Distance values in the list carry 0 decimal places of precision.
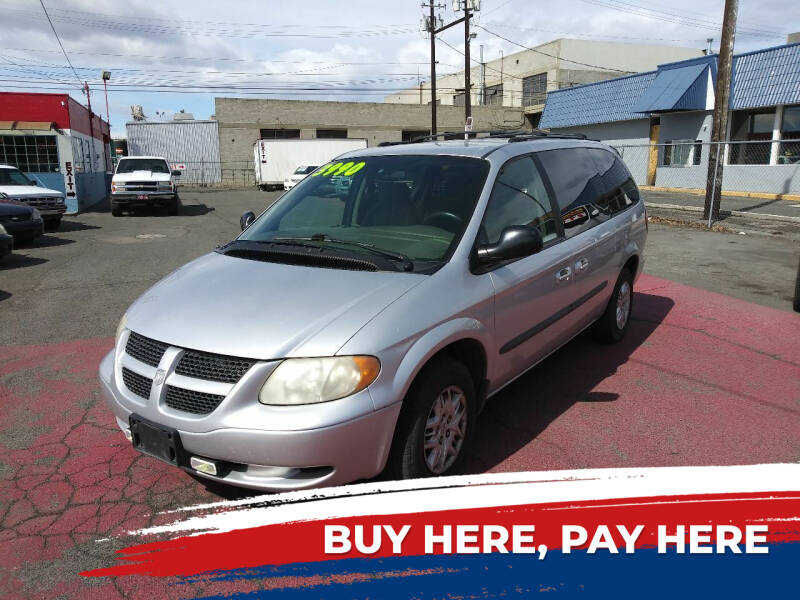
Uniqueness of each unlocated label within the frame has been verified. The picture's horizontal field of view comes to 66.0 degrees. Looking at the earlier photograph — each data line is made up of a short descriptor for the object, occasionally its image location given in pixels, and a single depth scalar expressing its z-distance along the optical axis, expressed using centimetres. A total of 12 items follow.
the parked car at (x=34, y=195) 1477
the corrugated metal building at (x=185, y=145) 4575
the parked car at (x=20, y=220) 1212
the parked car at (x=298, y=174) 3312
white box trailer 3903
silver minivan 263
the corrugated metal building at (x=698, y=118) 2303
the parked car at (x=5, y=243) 1020
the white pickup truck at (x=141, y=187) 1991
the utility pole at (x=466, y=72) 2887
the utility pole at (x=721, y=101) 1502
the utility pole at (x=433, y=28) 3484
